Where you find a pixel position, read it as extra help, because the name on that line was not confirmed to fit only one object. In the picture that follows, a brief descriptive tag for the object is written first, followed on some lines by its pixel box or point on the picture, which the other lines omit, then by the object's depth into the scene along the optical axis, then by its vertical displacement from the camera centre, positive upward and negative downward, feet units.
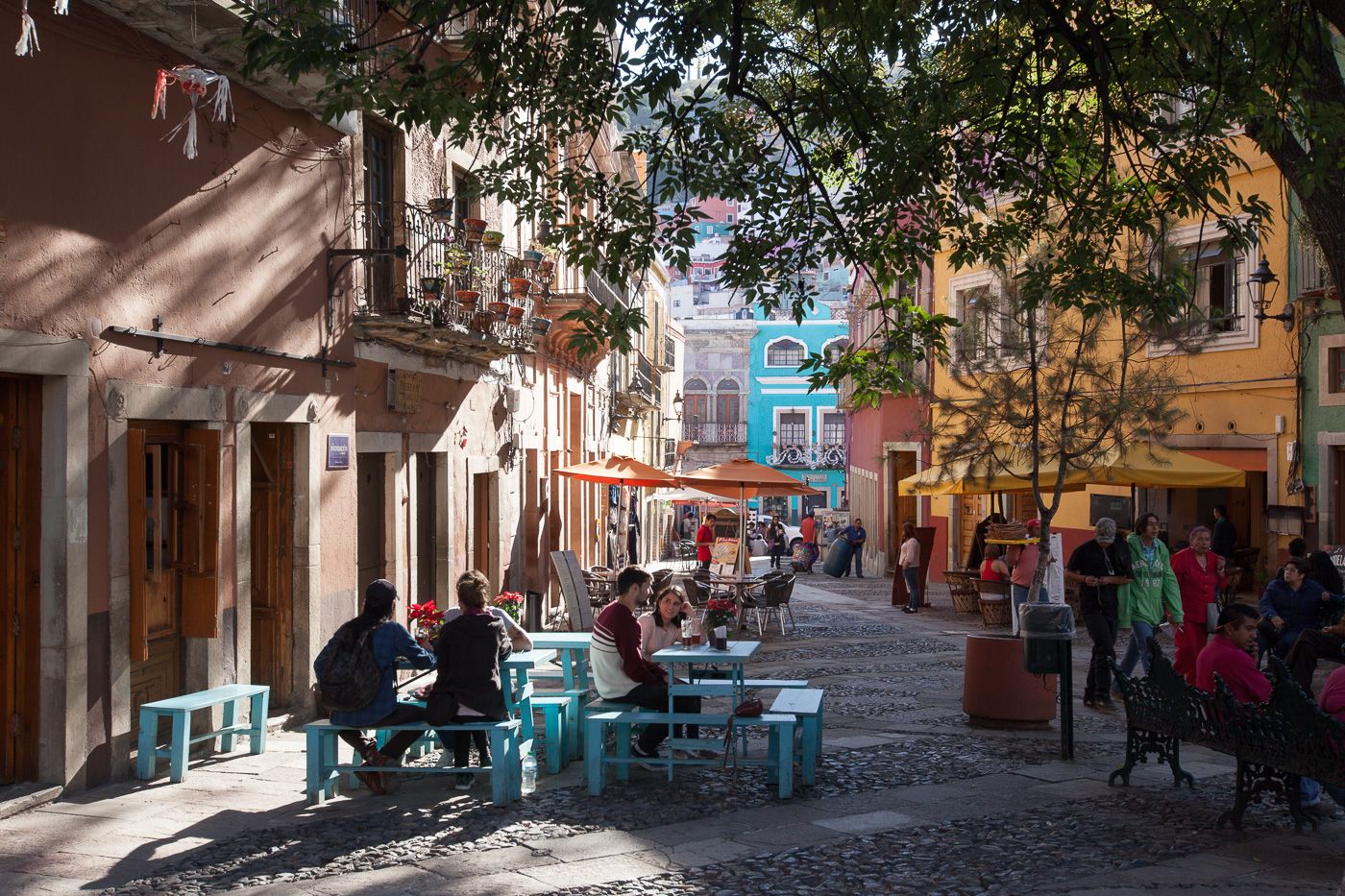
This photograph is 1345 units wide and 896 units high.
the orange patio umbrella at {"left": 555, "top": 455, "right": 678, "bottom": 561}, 62.23 +0.09
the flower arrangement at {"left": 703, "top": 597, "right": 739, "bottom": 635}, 34.37 -3.75
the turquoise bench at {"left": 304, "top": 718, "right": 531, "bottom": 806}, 25.22 -5.33
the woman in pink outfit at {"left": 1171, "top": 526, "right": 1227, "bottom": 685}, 36.63 -3.04
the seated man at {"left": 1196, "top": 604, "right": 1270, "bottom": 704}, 25.02 -3.50
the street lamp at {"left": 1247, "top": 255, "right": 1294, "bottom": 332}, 58.80 +8.12
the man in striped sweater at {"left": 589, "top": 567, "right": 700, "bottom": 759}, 28.60 -4.03
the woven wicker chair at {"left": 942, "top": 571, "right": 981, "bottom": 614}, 67.51 -6.02
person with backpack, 25.90 -3.77
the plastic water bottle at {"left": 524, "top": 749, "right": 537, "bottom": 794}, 26.94 -5.93
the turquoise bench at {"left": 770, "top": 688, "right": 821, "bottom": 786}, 26.78 -4.96
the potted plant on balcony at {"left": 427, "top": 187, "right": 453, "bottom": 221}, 42.22 +8.50
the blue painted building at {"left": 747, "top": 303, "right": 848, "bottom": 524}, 205.16 +9.17
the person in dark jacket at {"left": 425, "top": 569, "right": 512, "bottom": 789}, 26.21 -3.89
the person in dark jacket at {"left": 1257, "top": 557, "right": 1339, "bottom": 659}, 34.91 -3.47
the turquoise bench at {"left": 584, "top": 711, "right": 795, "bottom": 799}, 25.70 -5.16
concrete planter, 33.53 -5.36
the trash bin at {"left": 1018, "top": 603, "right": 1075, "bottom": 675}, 29.73 -3.57
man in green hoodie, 36.68 -3.26
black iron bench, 21.58 -4.51
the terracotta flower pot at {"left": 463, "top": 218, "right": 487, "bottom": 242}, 46.16 +8.38
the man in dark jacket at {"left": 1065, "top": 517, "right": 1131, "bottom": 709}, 36.24 -2.96
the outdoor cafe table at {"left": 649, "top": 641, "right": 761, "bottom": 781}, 27.68 -3.91
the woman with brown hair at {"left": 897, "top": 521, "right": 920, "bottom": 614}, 69.36 -4.78
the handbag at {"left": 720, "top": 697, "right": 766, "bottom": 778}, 26.78 -4.63
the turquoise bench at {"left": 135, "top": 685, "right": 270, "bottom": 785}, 27.04 -5.12
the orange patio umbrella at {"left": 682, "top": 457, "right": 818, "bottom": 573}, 60.34 -0.27
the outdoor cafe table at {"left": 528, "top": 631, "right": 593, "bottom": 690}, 33.06 -4.35
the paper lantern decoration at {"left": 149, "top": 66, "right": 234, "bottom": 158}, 27.96 +8.23
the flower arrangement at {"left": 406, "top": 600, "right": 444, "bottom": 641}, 39.60 -4.12
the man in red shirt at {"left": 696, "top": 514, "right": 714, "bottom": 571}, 87.12 -4.42
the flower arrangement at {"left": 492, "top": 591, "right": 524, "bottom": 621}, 45.80 -4.27
